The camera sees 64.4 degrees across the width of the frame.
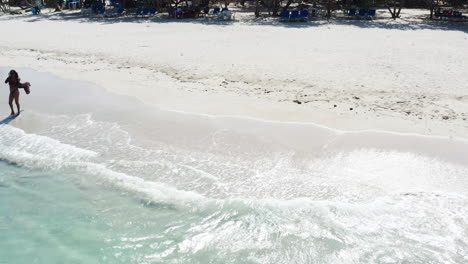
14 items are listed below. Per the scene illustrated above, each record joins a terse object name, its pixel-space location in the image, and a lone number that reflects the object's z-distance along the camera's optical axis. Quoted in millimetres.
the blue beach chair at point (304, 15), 24703
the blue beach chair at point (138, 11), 29541
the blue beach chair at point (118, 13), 30016
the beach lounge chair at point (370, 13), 25408
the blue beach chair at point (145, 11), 29344
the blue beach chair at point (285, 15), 24925
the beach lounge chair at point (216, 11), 27489
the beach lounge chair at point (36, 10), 34175
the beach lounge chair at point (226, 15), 26109
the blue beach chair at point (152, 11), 29297
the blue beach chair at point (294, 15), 24703
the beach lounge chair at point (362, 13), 25447
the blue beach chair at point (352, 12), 25812
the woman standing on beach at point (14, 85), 10109
